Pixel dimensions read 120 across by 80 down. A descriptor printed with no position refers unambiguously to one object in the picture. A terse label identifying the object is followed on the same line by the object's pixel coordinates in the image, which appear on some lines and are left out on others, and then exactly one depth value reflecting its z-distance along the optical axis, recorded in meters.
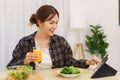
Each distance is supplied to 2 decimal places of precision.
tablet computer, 1.99
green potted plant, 4.06
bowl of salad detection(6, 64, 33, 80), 1.78
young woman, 2.45
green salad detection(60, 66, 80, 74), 2.00
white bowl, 1.97
